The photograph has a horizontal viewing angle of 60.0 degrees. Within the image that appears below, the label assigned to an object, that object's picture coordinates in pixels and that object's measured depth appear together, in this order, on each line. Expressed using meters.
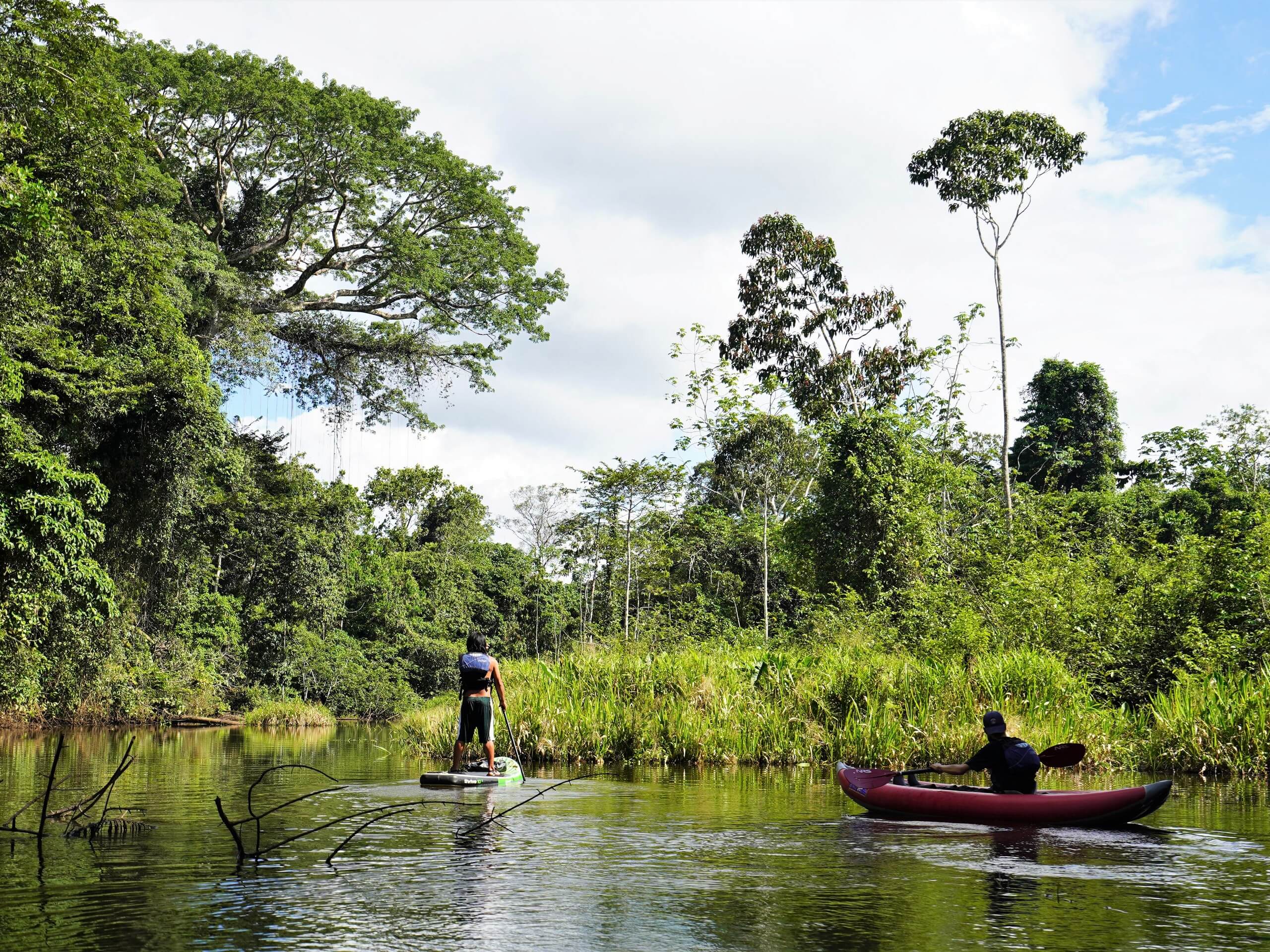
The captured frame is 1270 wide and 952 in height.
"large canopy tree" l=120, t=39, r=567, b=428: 29.02
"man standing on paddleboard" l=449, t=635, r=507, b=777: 13.66
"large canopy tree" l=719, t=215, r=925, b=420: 35.75
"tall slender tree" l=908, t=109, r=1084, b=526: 33.16
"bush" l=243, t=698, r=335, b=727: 37.41
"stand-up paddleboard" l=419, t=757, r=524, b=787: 12.56
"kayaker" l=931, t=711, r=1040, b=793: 10.12
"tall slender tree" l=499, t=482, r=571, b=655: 56.53
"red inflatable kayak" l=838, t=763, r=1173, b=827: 9.65
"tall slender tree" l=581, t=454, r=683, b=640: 41.81
